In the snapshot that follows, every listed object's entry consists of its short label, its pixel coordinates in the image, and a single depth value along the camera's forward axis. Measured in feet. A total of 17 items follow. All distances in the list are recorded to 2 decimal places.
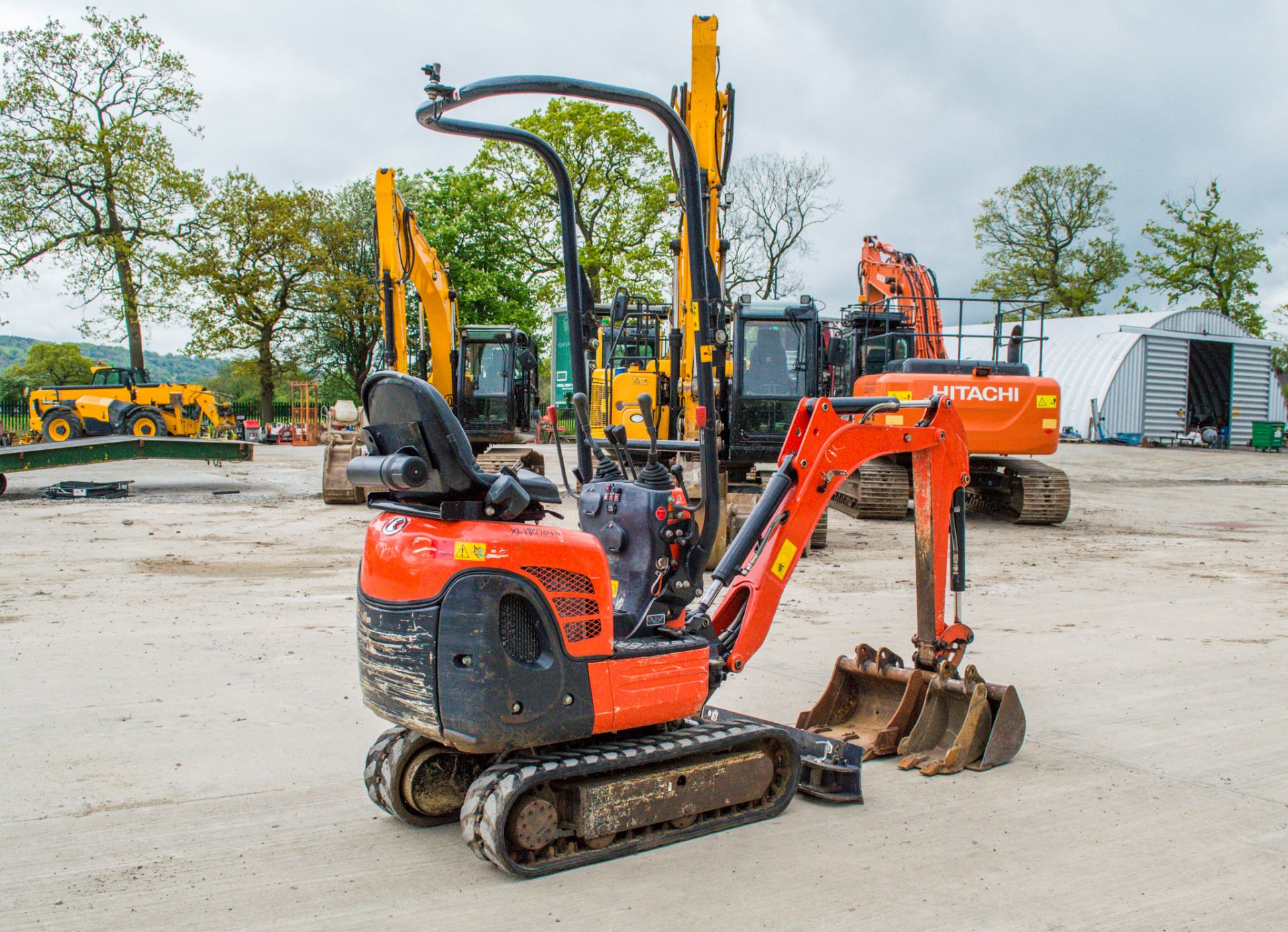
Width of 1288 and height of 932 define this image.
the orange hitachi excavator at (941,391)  44.80
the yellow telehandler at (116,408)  90.84
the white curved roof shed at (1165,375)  116.88
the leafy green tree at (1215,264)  158.20
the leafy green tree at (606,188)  114.32
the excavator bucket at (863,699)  17.49
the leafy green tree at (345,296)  141.28
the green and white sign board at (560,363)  92.99
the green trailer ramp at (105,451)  51.67
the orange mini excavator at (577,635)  11.90
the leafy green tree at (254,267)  133.80
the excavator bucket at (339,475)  53.52
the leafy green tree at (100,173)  116.06
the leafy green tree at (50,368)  157.07
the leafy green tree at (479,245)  110.01
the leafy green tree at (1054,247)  175.22
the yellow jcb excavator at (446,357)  49.06
